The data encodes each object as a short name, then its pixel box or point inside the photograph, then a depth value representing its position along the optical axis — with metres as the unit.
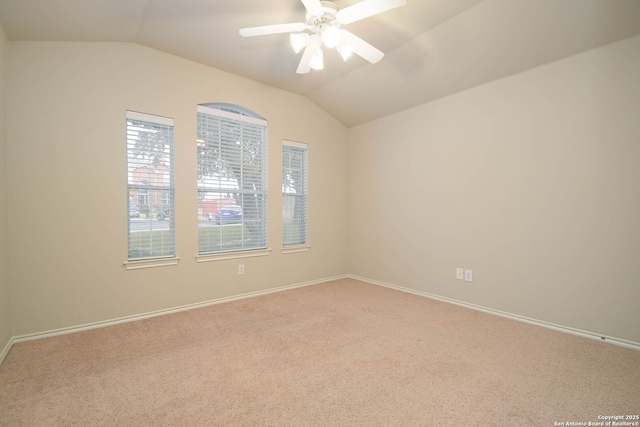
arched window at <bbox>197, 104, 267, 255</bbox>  3.26
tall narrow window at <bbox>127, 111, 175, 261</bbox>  2.81
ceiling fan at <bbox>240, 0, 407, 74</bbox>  1.74
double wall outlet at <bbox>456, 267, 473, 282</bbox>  3.11
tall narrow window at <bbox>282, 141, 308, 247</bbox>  3.93
